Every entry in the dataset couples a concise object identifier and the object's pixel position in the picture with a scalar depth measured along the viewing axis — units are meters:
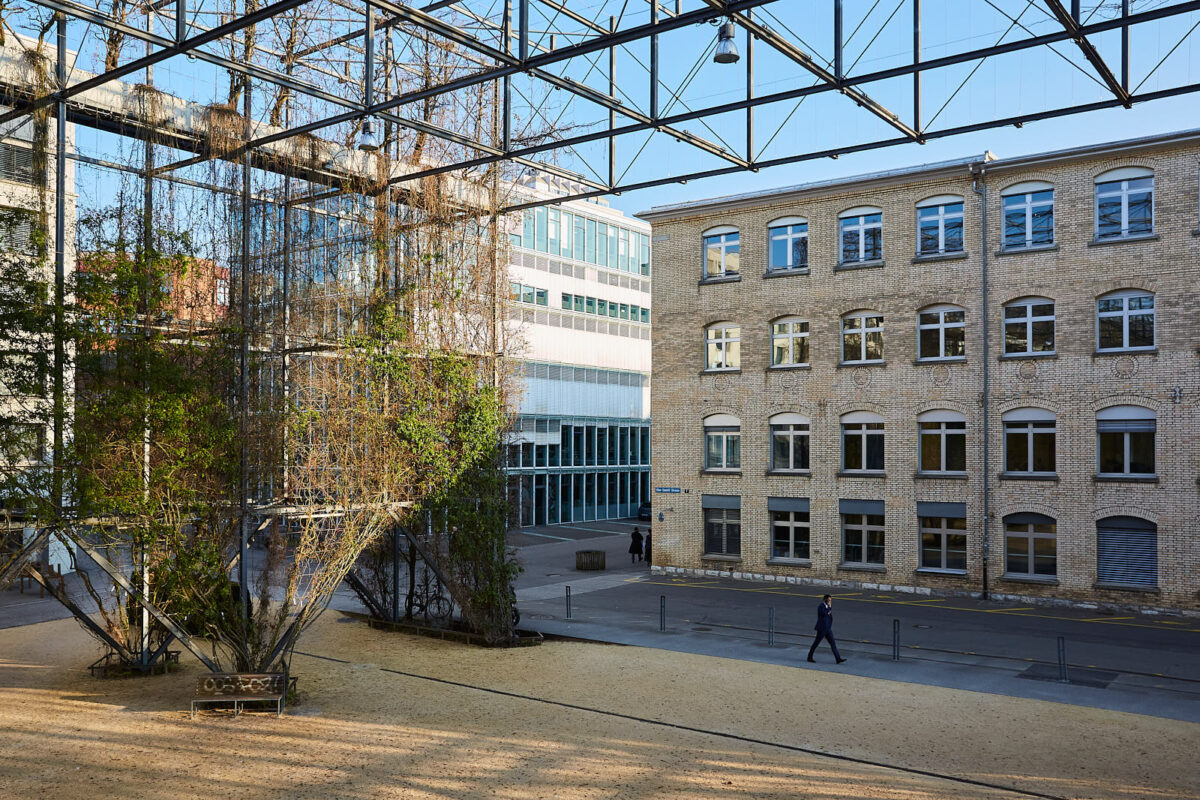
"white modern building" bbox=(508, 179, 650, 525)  44.16
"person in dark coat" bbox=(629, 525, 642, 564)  34.21
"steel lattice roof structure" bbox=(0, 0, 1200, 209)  12.72
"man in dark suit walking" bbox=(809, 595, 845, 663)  17.22
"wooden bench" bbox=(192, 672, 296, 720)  13.55
